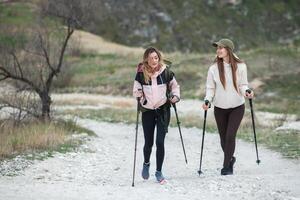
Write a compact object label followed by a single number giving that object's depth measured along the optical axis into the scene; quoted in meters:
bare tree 21.88
